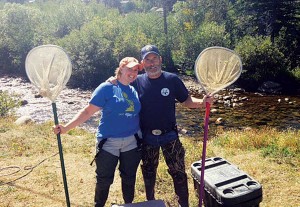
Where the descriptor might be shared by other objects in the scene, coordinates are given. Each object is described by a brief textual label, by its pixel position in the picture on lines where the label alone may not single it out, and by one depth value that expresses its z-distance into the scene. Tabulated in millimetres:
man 4016
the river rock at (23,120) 12356
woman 3811
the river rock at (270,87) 21736
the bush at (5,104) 13619
